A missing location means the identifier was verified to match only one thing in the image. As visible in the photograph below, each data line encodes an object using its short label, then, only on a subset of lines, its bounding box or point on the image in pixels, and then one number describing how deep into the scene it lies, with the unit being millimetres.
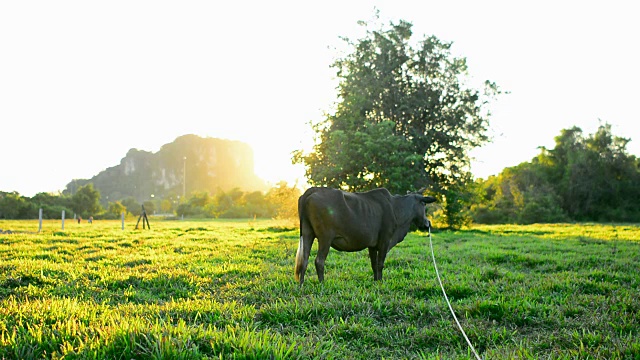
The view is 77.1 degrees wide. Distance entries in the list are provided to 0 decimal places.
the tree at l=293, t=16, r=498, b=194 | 23297
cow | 6926
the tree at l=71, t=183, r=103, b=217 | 73269
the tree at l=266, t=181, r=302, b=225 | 26219
